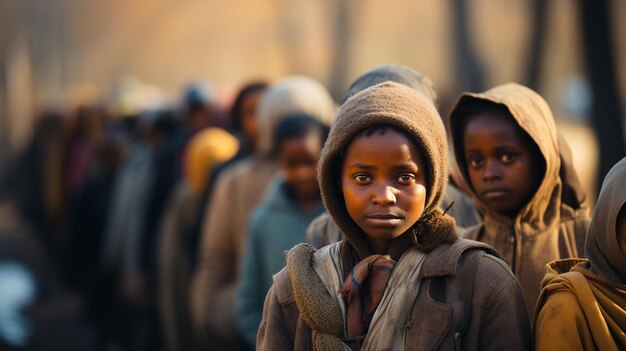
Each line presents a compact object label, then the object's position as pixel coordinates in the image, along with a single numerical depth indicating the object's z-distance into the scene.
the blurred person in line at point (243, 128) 15.41
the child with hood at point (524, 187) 8.25
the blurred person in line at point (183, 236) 16.23
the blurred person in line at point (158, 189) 18.48
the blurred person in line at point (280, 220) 11.51
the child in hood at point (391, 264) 6.59
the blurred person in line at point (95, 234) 22.45
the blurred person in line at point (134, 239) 18.77
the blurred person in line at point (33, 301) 23.48
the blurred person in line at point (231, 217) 13.44
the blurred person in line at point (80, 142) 28.11
